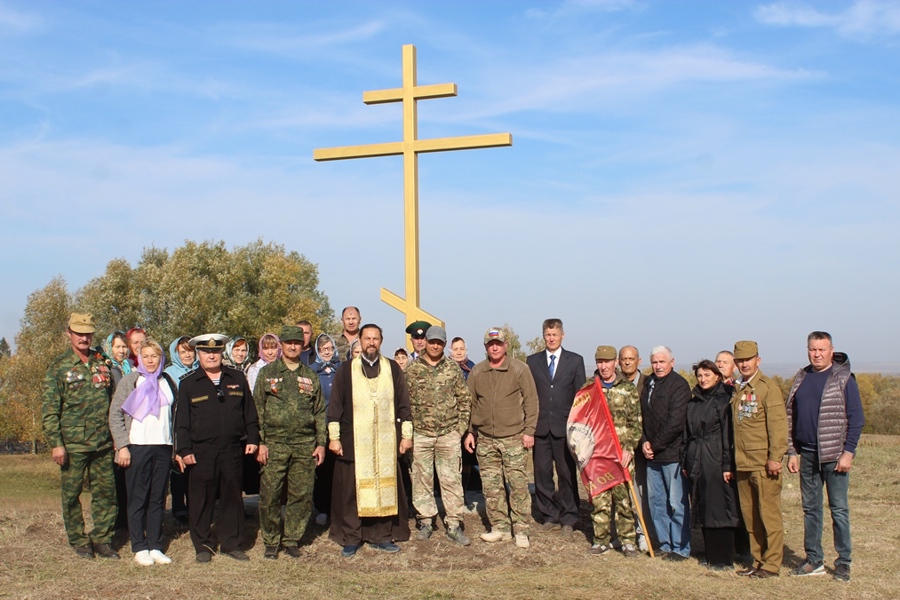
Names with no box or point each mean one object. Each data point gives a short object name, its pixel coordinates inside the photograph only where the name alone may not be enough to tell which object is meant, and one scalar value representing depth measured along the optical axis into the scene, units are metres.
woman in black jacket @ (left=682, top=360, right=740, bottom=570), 7.46
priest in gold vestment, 7.99
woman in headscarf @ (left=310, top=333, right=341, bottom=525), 8.81
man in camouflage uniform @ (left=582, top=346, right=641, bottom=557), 7.98
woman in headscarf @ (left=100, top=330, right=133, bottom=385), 8.18
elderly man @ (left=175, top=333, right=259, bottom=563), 7.60
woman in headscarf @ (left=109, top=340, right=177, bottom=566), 7.61
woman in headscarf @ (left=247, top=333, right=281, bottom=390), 9.25
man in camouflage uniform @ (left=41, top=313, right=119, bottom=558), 7.47
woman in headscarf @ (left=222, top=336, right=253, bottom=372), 9.27
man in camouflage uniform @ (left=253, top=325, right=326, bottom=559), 7.78
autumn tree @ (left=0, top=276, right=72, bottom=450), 39.47
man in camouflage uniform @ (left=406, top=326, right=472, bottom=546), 8.17
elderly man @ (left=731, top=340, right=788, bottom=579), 7.21
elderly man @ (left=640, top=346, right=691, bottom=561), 7.78
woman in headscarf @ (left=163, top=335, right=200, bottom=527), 8.55
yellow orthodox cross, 10.78
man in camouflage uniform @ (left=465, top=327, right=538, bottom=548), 8.18
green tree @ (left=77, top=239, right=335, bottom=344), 36.56
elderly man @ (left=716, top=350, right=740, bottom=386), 8.31
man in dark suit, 8.68
